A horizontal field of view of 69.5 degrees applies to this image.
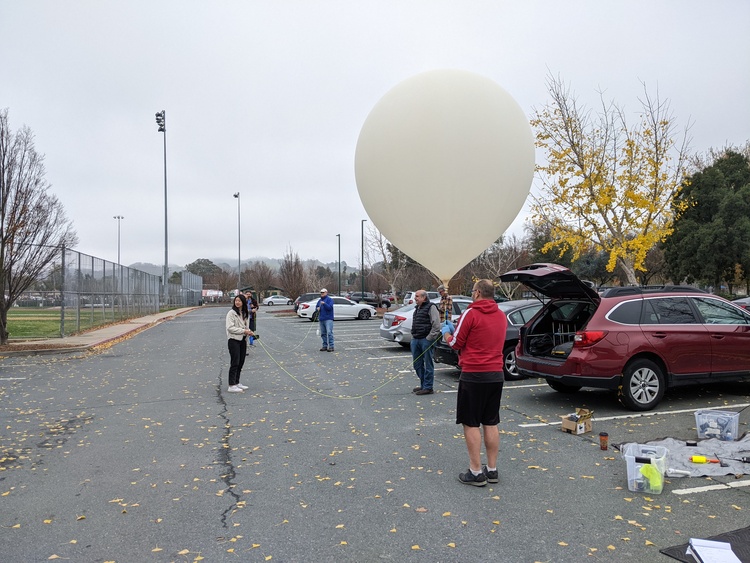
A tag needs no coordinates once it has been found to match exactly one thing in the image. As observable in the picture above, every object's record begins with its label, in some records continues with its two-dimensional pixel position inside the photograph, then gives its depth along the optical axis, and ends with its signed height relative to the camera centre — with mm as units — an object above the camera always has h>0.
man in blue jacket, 15461 -653
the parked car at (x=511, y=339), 10156 -814
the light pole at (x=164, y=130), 38562 +12113
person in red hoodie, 4812 -768
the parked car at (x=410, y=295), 29572 +76
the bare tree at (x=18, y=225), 15453 +2200
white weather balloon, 6137 +1549
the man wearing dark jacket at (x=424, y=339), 9039 -713
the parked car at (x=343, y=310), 30612 -710
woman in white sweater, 9430 -740
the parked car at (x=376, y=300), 42488 -272
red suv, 7348 -661
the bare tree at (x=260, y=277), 75312 +3071
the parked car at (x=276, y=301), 65562 -381
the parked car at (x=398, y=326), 15094 -828
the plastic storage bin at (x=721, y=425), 5859 -1439
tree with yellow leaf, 15627 +3168
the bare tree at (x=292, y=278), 48188 +1821
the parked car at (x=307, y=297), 33956 +29
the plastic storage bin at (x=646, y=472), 4562 -1513
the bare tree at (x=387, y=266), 40275 +2843
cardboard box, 6414 -1522
